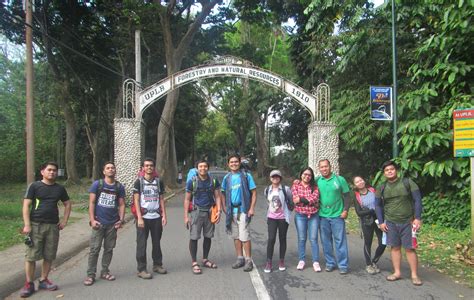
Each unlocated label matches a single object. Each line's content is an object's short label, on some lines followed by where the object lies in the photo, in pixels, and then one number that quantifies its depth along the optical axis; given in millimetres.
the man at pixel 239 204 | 6617
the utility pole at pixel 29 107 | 12648
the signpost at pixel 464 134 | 7230
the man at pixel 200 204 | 6695
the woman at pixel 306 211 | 6613
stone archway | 15055
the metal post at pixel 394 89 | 9977
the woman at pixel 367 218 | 6570
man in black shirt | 5594
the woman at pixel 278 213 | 6621
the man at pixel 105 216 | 6129
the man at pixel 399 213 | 5949
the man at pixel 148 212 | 6363
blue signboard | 10352
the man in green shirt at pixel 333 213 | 6539
